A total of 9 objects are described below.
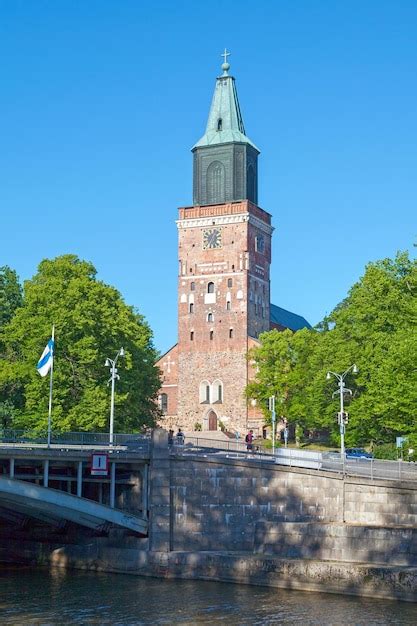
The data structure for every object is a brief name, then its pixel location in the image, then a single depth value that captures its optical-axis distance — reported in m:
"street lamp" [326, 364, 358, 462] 53.42
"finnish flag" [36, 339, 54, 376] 47.97
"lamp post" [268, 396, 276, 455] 77.46
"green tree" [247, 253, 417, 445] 58.41
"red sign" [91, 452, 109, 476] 43.50
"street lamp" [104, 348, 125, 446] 55.13
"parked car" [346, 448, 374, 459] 63.50
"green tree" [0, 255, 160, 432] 61.22
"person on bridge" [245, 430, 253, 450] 58.26
